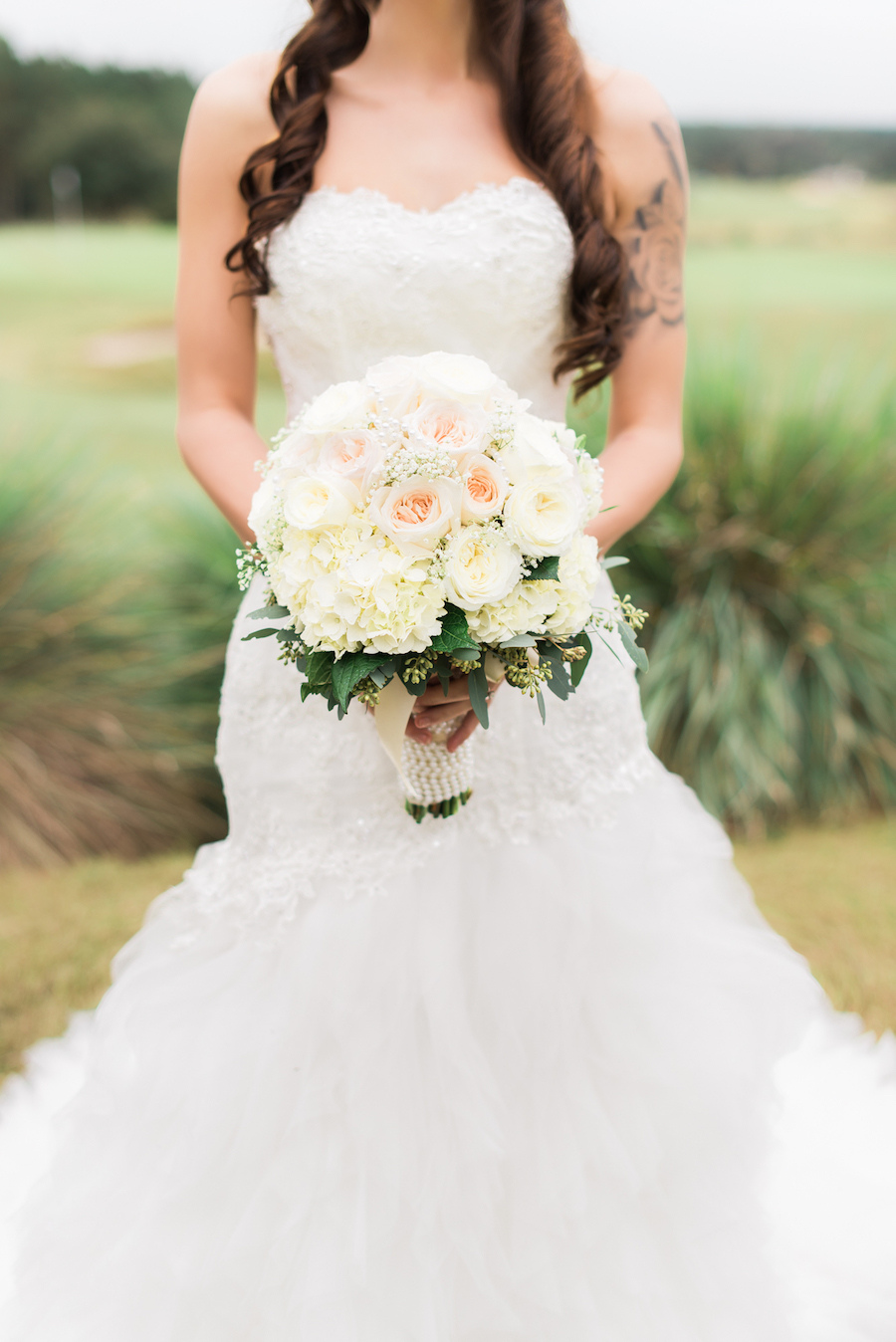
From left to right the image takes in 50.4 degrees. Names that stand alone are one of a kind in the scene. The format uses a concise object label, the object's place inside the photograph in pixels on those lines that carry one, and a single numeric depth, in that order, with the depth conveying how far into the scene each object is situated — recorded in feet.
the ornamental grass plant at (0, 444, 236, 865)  13.61
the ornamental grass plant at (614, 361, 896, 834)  13.66
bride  5.30
